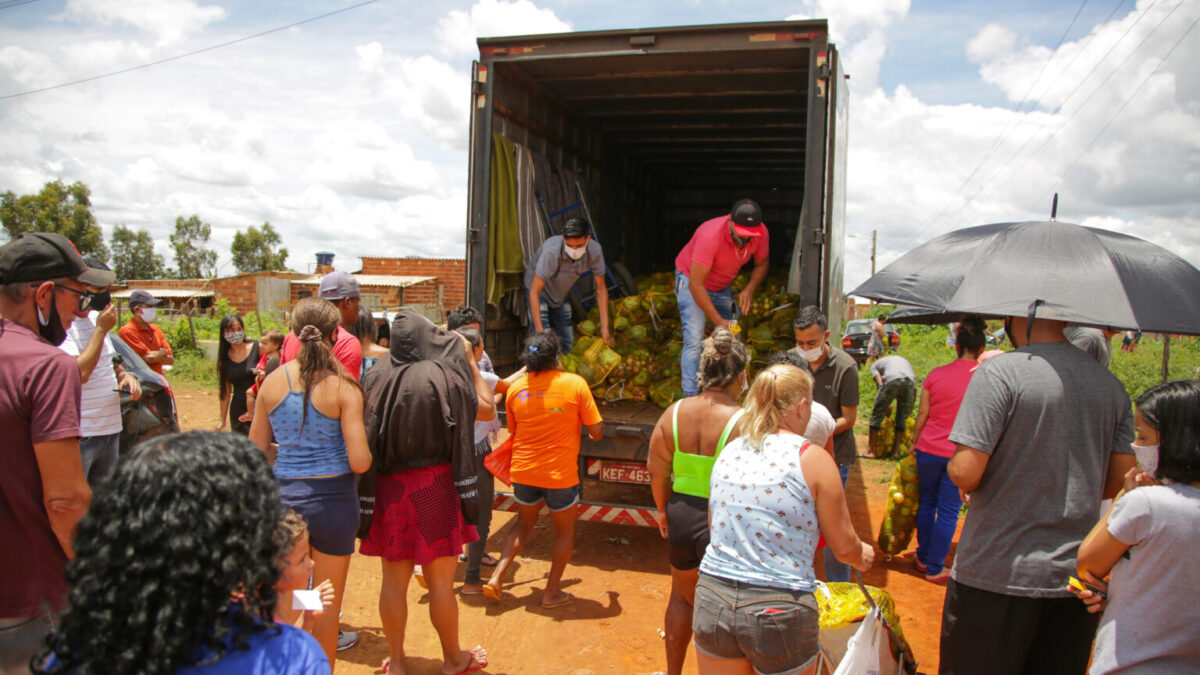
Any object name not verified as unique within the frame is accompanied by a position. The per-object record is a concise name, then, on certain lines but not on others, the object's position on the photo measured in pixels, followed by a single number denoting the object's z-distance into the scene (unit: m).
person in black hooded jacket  3.38
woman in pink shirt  4.84
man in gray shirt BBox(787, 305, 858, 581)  4.57
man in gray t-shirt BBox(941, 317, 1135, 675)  2.43
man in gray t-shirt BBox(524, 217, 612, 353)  6.04
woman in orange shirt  4.50
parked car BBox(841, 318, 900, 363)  19.89
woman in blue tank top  3.12
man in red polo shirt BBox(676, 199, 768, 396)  5.37
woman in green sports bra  3.01
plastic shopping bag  2.54
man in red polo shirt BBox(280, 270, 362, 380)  3.87
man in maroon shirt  2.10
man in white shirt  3.92
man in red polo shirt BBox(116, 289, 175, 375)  6.62
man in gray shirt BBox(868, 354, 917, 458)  8.11
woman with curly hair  1.10
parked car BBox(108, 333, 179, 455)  4.53
